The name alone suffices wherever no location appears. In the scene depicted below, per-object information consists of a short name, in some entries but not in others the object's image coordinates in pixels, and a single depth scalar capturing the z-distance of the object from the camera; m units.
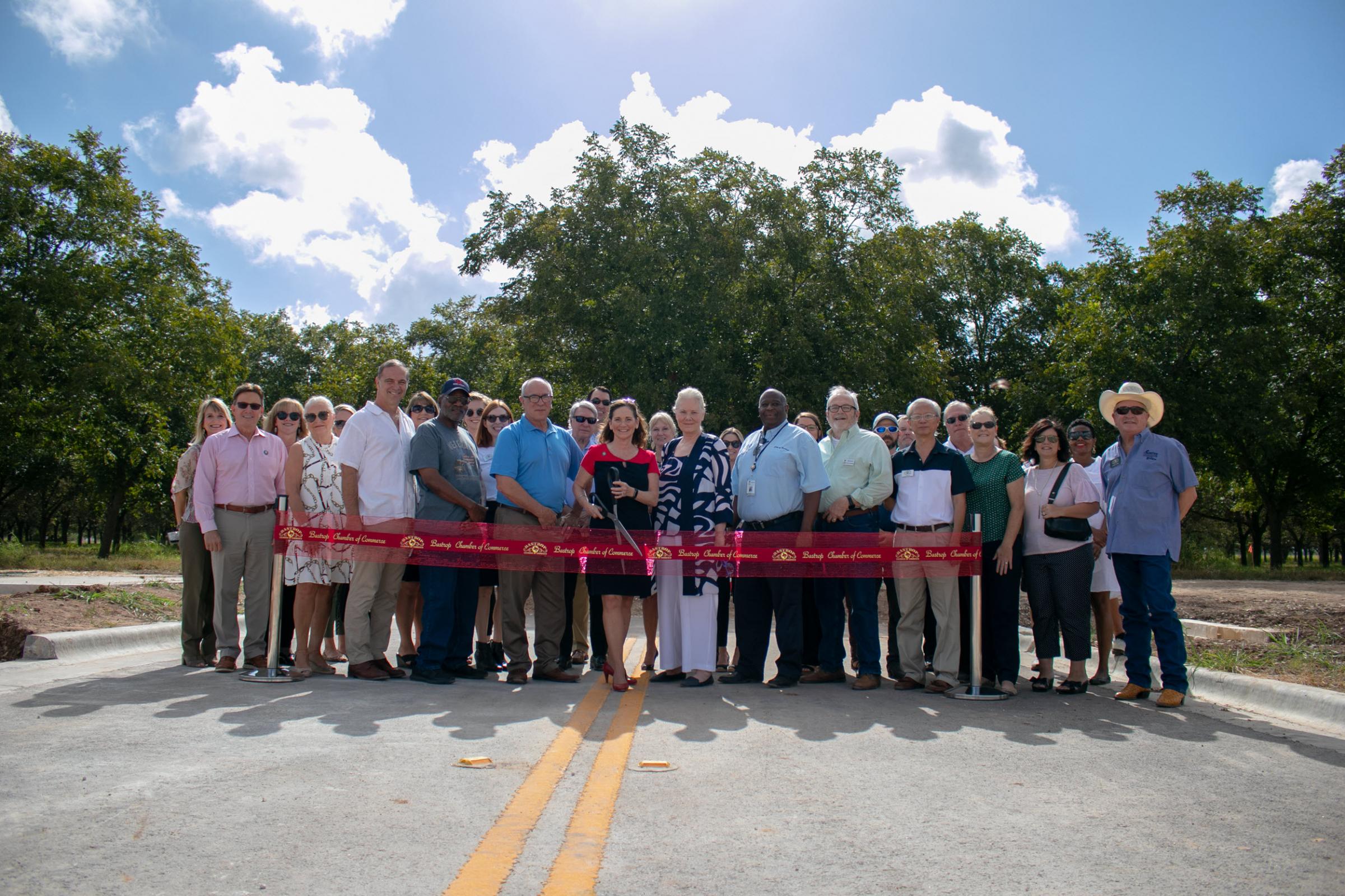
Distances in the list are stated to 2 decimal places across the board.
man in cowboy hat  6.80
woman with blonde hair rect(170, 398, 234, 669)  7.55
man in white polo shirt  7.20
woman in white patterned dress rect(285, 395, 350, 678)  7.32
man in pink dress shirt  7.33
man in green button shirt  7.50
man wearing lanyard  7.46
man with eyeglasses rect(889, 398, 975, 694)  7.32
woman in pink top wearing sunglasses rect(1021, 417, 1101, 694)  7.39
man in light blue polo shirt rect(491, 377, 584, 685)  7.29
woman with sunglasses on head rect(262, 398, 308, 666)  8.05
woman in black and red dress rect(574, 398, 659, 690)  7.07
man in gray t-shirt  7.20
